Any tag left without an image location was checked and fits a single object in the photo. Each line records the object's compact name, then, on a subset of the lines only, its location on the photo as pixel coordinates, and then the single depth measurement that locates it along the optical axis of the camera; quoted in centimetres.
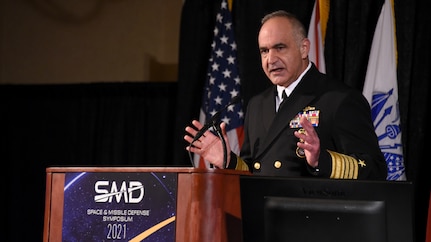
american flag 998
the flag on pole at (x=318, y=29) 938
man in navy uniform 494
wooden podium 404
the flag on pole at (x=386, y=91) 865
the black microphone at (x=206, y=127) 468
